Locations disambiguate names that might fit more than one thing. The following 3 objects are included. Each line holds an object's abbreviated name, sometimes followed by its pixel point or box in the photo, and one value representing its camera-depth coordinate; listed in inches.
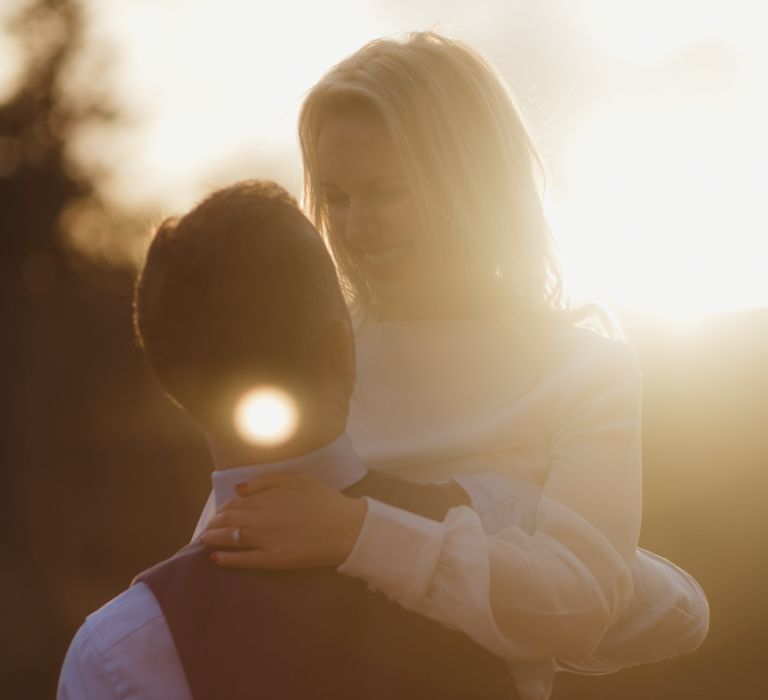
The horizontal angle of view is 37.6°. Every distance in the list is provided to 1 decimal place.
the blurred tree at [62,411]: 649.6
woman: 84.5
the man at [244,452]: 73.9
